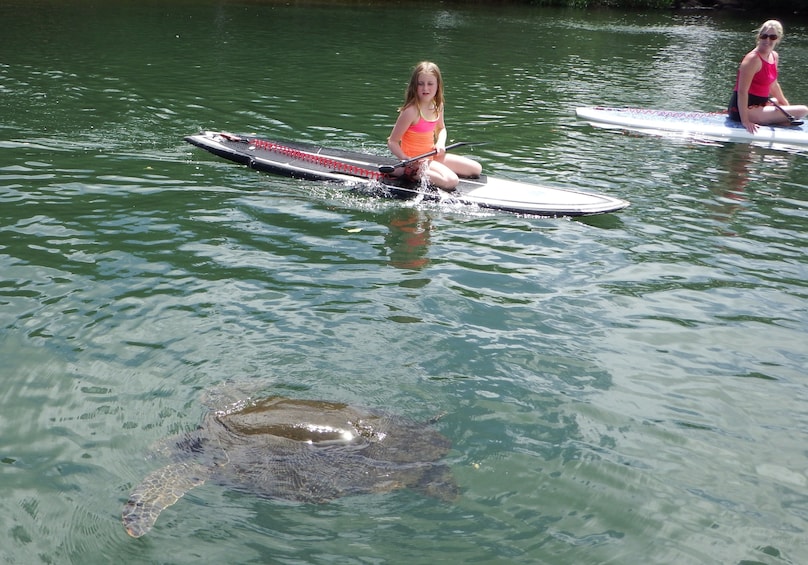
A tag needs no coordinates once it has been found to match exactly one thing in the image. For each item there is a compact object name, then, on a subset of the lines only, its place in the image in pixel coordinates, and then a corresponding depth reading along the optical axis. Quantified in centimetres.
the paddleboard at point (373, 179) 884
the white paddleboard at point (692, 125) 1230
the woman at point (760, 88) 1171
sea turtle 421
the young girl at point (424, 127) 887
